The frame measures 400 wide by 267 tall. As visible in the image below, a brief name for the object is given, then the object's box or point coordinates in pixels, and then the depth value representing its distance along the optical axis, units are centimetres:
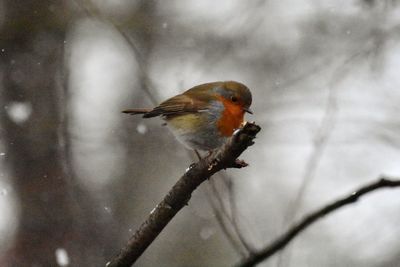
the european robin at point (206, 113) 673
